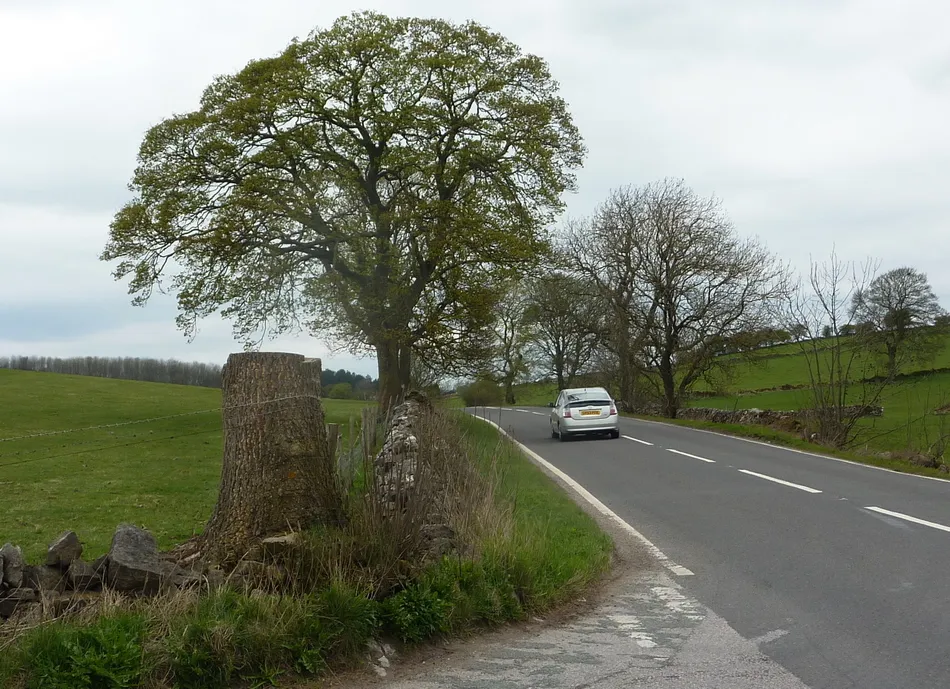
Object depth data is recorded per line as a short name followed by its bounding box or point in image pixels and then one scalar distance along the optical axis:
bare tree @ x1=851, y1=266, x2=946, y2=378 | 50.25
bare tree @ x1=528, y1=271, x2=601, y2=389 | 46.41
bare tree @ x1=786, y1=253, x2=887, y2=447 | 23.58
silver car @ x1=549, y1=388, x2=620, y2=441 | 27.38
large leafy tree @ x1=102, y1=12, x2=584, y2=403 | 29.70
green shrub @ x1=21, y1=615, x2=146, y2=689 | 4.56
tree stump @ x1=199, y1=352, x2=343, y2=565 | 6.64
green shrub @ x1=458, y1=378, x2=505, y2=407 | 19.99
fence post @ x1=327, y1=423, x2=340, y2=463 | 11.62
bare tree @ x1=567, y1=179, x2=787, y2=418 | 41.53
